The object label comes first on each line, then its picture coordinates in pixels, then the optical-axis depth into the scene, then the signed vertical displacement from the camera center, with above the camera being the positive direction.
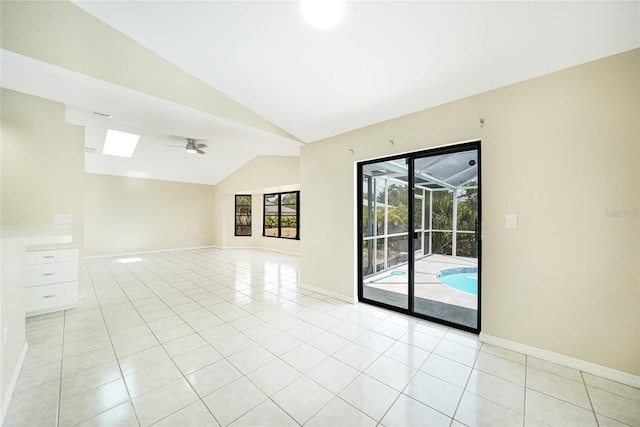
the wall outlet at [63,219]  3.44 -0.06
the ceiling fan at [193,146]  5.18 +1.49
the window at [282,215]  8.32 +0.03
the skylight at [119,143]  5.36 +1.70
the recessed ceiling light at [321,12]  1.76 +1.53
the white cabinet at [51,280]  3.04 -0.84
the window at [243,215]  9.36 +0.02
